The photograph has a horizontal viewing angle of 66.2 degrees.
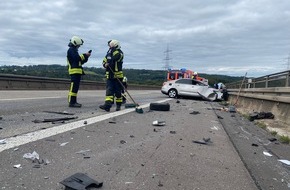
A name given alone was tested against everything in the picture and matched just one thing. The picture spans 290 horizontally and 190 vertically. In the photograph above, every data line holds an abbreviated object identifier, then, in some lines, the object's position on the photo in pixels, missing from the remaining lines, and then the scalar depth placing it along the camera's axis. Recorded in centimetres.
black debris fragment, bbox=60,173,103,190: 192
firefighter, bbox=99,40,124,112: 662
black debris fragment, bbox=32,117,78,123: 433
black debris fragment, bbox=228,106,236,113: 902
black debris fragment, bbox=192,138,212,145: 365
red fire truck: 2106
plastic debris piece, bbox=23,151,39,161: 249
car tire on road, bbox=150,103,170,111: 720
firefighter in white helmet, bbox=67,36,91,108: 682
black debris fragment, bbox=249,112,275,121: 649
